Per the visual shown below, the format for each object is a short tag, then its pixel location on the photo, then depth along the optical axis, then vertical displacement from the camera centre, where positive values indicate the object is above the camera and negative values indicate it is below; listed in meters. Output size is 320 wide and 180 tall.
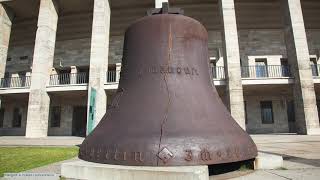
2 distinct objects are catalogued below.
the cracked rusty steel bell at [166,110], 2.46 +0.16
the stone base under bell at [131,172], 2.06 -0.44
